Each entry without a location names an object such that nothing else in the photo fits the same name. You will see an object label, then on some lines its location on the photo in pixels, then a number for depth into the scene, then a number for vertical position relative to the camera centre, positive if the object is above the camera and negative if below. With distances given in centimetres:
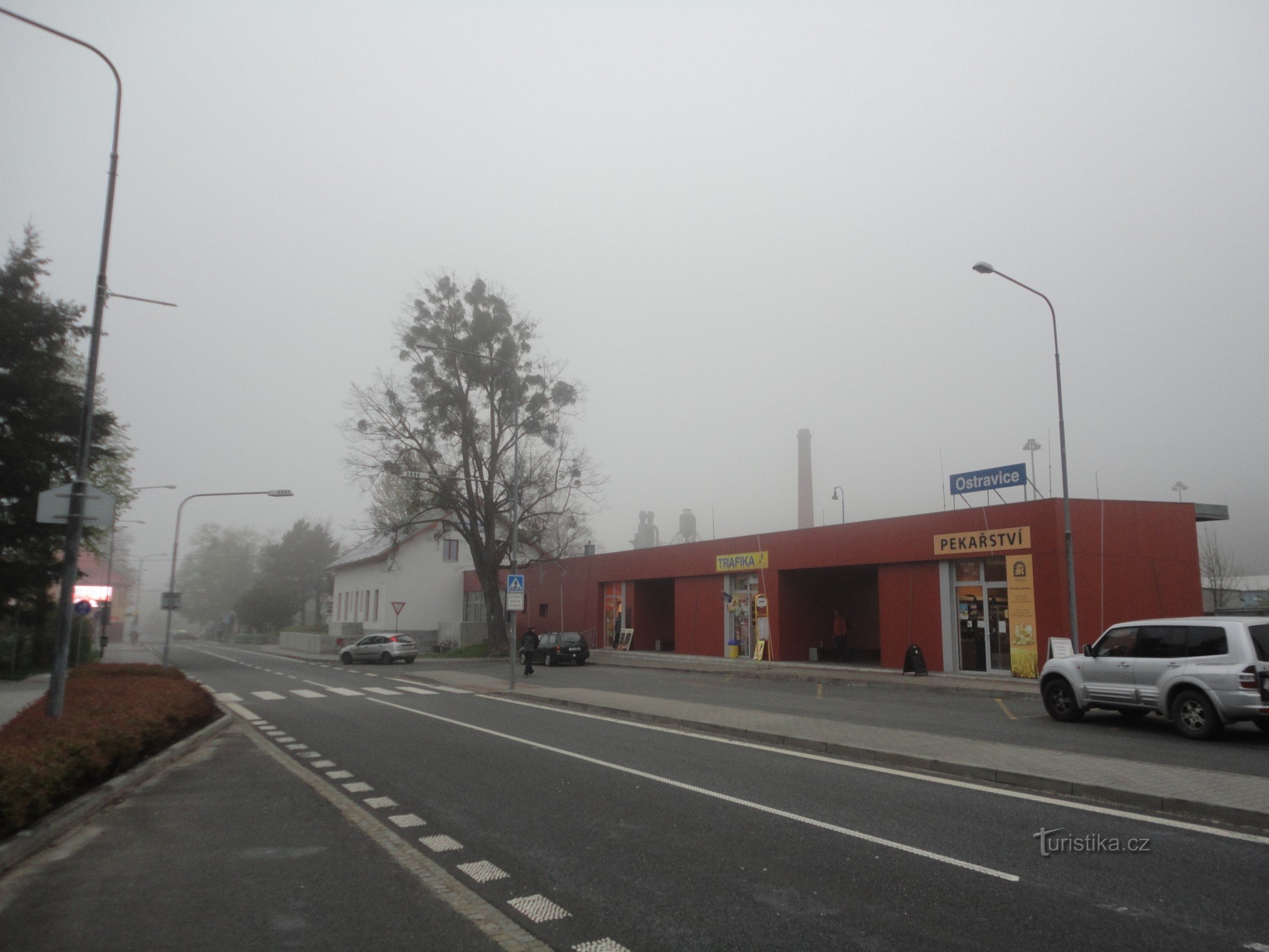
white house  5138 +129
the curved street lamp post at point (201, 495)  3152 +435
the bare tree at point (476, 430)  3712 +806
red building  2205 +97
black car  3312 -165
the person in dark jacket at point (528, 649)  2691 -134
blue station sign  2409 +403
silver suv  1110 -85
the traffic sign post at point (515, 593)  2141 +36
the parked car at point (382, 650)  3847 -212
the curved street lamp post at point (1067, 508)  1950 +263
